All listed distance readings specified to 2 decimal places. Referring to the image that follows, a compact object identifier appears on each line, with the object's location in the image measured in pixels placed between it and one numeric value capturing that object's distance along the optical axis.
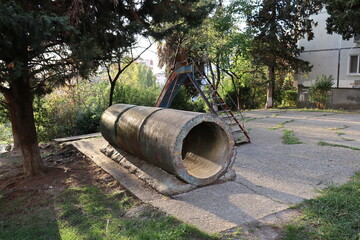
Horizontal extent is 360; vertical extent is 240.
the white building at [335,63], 17.11
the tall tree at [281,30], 16.31
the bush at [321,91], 16.31
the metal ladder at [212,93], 7.74
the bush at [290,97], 20.05
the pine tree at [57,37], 3.66
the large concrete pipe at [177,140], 4.30
